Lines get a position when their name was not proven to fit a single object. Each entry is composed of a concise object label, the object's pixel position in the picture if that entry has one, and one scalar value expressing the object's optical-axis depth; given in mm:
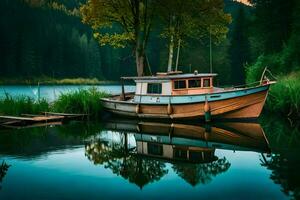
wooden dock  21625
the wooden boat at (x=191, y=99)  22172
